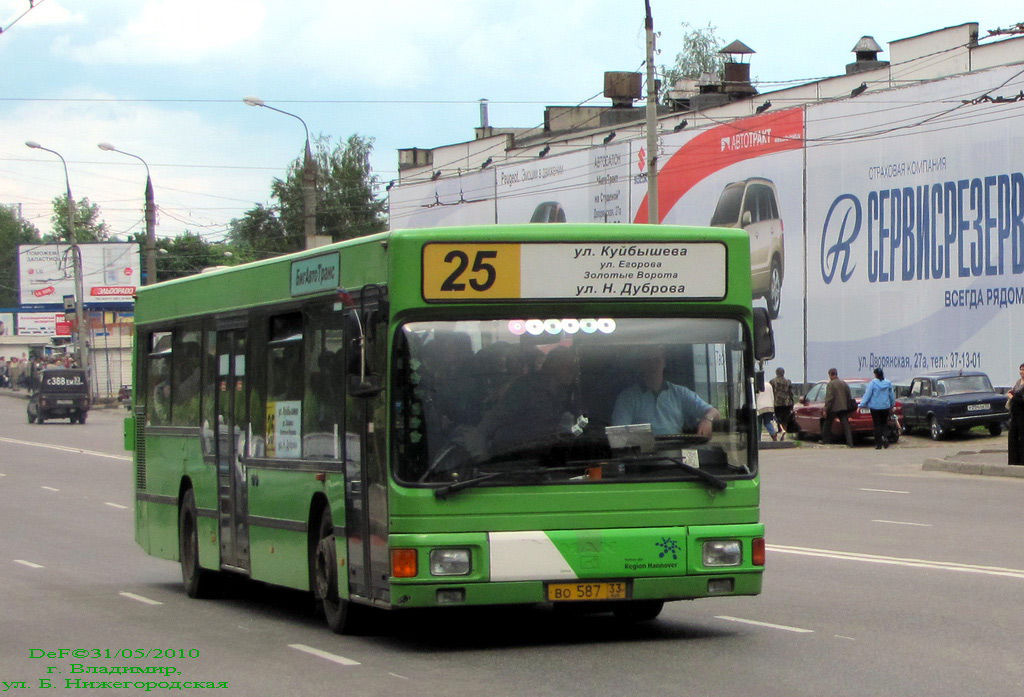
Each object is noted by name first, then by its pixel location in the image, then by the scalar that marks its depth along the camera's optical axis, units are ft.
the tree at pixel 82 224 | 519.19
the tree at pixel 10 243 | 533.14
